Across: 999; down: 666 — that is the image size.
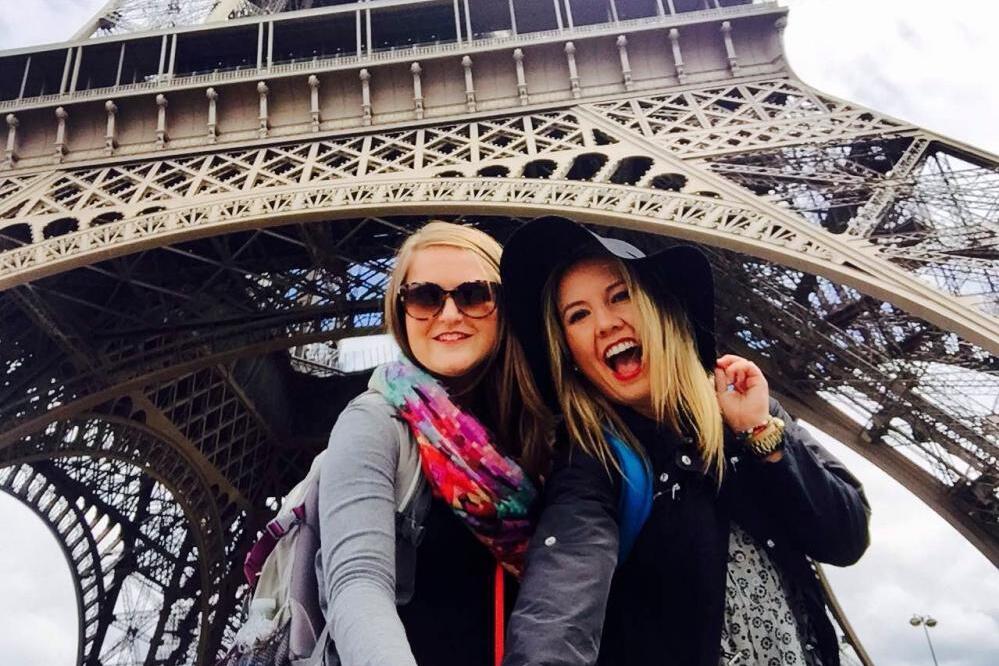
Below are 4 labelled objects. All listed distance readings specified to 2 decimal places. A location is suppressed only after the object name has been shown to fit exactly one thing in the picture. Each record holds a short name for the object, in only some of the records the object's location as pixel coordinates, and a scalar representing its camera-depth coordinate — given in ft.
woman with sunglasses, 4.91
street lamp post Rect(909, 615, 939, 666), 52.13
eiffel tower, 27.32
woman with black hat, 4.93
